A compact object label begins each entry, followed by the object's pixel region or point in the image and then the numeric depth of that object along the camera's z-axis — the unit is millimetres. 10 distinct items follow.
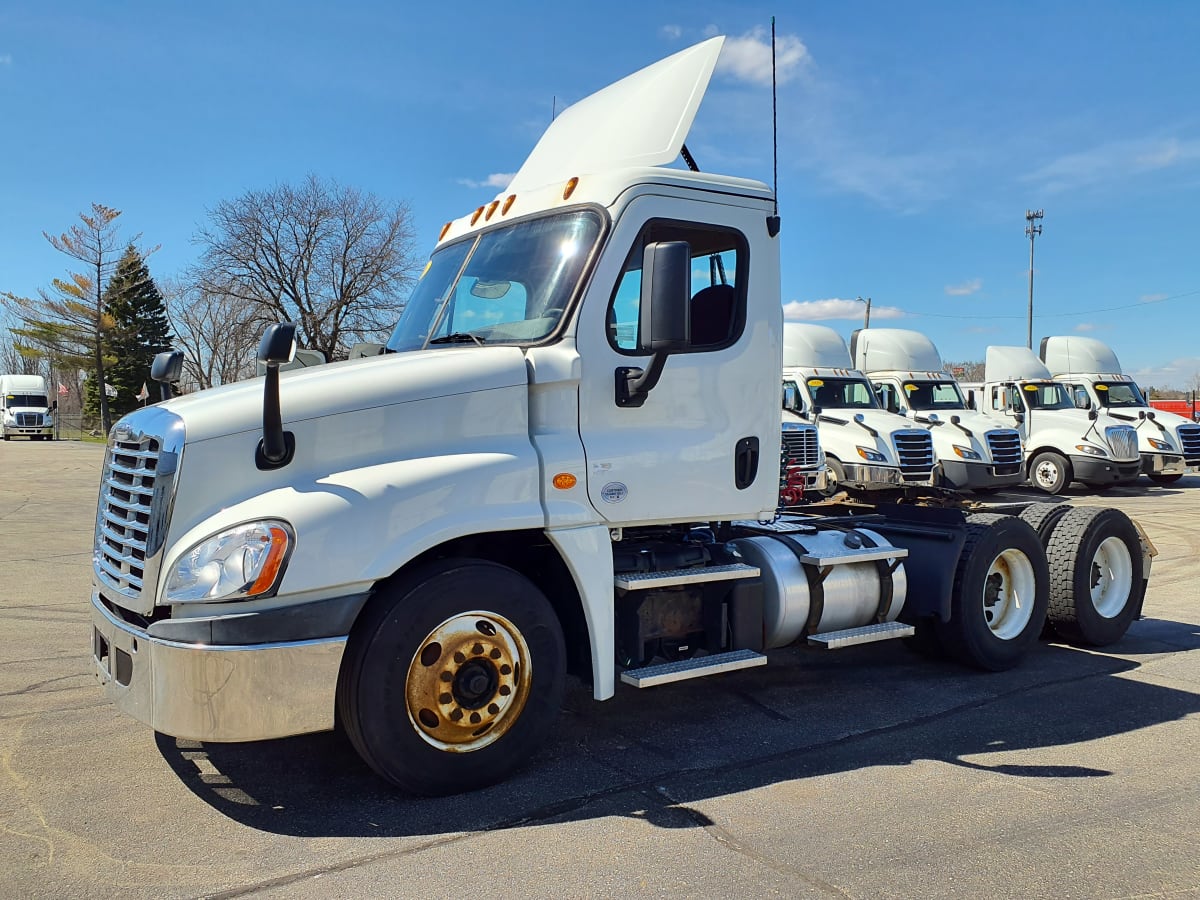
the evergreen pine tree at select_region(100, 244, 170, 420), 56969
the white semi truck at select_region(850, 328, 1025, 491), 18547
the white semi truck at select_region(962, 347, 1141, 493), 20703
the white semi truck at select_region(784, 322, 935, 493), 16641
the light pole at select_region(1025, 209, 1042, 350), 55688
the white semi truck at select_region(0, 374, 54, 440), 50156
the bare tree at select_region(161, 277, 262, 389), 47662
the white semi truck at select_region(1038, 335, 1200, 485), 21797
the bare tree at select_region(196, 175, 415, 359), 45500
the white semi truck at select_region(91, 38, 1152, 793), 3812
